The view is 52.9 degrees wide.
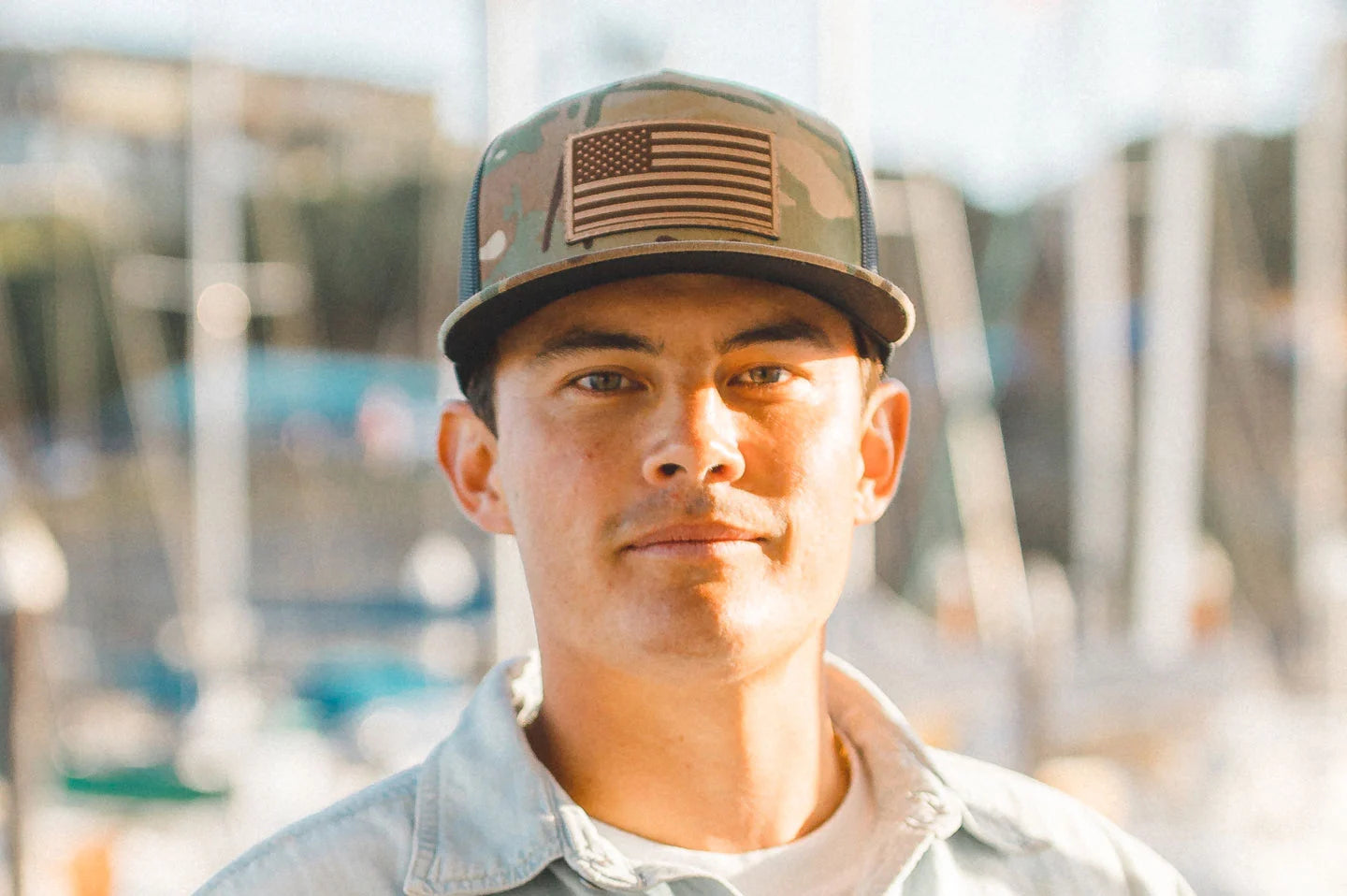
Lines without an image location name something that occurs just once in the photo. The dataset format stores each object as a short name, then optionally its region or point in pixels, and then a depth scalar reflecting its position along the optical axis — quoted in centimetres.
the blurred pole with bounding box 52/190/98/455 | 2489
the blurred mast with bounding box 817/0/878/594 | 879
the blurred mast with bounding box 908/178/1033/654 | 1116
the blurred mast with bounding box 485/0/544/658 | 823
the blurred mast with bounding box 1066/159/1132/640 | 1206
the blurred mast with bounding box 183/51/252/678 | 1251
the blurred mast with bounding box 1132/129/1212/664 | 1084
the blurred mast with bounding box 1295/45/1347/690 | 1134
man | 157
